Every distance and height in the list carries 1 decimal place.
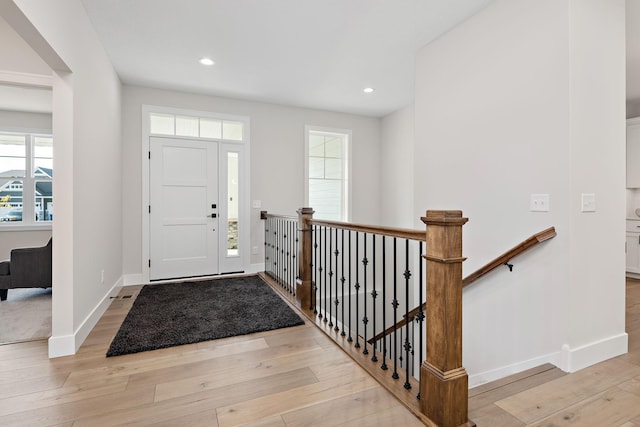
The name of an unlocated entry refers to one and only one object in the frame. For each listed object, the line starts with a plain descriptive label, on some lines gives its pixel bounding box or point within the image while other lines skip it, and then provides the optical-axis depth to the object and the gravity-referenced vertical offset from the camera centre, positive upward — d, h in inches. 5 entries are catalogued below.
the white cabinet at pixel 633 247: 179.9 -20.2
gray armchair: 140.3 -27.6
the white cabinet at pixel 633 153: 186.5 +35.2
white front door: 171.0 +0.7
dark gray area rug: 97.2 -39.0
